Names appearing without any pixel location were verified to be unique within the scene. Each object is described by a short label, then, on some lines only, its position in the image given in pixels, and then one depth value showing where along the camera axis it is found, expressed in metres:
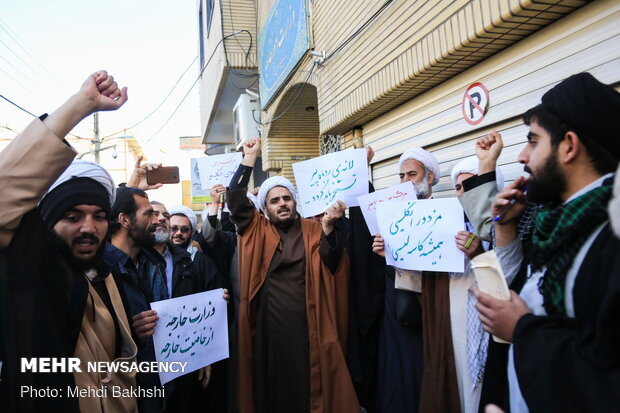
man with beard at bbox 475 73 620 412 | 0.93
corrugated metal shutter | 2.15
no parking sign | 3.01
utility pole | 18.47
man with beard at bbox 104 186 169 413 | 2.22
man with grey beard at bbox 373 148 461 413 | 2.12
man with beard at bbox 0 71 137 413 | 1.12
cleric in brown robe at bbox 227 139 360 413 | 2.71
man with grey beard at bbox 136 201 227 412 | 2.68
